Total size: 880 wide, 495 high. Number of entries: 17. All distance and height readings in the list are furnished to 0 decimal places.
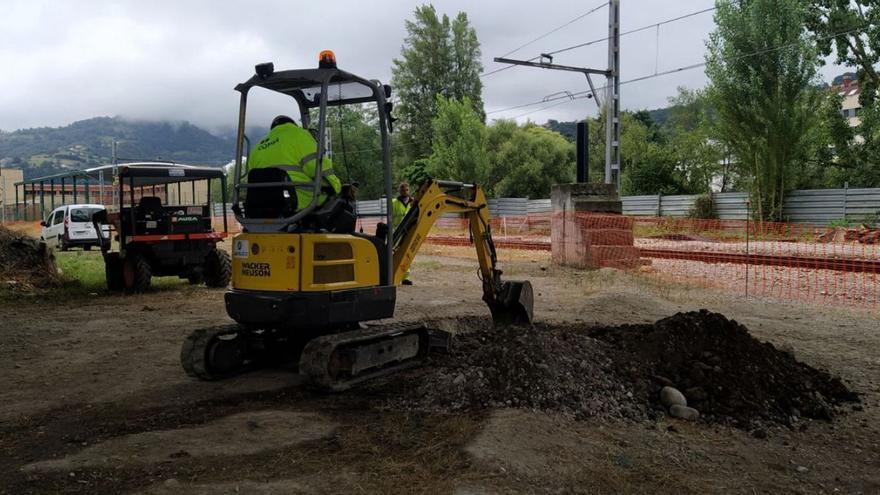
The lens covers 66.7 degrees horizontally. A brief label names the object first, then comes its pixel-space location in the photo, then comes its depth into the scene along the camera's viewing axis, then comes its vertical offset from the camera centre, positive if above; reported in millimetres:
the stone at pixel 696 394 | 5469 -1475
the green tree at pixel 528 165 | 47984 +3566
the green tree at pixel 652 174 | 38469 +2349
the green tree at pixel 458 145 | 40844 +4309
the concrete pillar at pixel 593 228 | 15266 -317
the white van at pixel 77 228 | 23750 -553
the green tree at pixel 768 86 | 27953 +5497
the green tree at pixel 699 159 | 40938 +3597
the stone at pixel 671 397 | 5422 -1491
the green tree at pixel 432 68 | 52781 +11555
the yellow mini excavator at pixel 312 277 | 5535 -557
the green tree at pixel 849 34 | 27766 +7635
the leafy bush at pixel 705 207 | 30406 +360
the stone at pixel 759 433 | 4926 -1614
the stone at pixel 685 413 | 5266 -1567
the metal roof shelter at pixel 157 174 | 12258 +738
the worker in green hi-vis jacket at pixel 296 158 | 5539 +463
